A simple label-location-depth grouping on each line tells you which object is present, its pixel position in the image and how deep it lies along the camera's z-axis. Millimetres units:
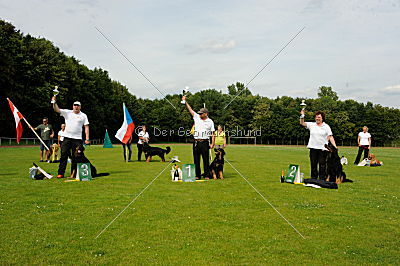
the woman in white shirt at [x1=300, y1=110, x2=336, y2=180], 11969
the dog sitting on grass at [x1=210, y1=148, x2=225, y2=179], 13430
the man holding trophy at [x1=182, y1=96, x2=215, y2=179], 12812
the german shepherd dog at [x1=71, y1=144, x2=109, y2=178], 12805
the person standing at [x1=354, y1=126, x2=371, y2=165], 20016
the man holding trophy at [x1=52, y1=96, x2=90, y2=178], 12805
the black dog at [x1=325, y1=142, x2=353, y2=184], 12312
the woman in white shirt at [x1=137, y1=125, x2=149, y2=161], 21984
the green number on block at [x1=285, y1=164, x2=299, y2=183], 12520
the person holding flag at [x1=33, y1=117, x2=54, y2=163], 19328
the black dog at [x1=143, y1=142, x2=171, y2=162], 21938
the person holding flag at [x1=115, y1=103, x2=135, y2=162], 21234
